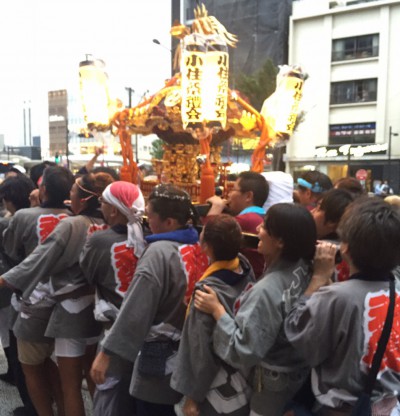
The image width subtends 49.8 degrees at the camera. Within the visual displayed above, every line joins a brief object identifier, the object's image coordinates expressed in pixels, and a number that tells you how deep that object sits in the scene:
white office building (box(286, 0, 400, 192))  28.92
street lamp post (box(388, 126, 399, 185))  27.13
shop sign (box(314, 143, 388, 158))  28.78
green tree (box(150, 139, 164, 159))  34.19
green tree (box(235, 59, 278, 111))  26.25
